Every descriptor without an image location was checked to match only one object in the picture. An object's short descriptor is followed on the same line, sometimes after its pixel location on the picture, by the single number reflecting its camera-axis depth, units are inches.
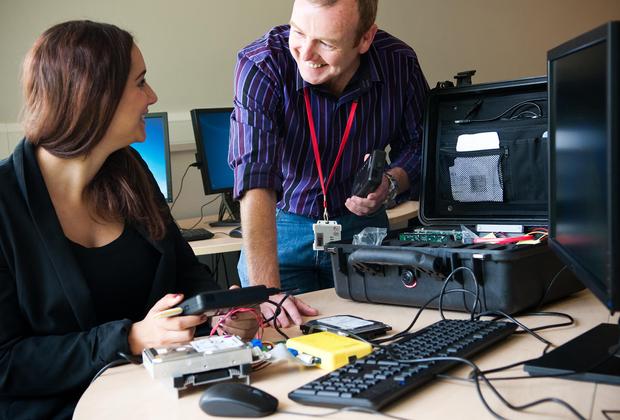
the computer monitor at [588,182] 34.1
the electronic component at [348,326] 55.4
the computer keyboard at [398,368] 41.1
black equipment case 59.3
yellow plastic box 48.3
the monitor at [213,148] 128.7
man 72.1
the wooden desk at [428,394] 39.8
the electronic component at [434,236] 70.2
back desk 112.7
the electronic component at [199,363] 45.1
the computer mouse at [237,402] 41.0
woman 54.2
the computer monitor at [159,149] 123.6
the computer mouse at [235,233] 120.6
